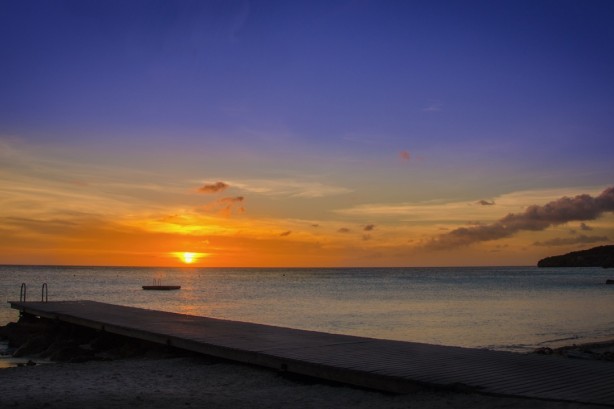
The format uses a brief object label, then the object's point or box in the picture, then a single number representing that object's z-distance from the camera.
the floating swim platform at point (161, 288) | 70.08
